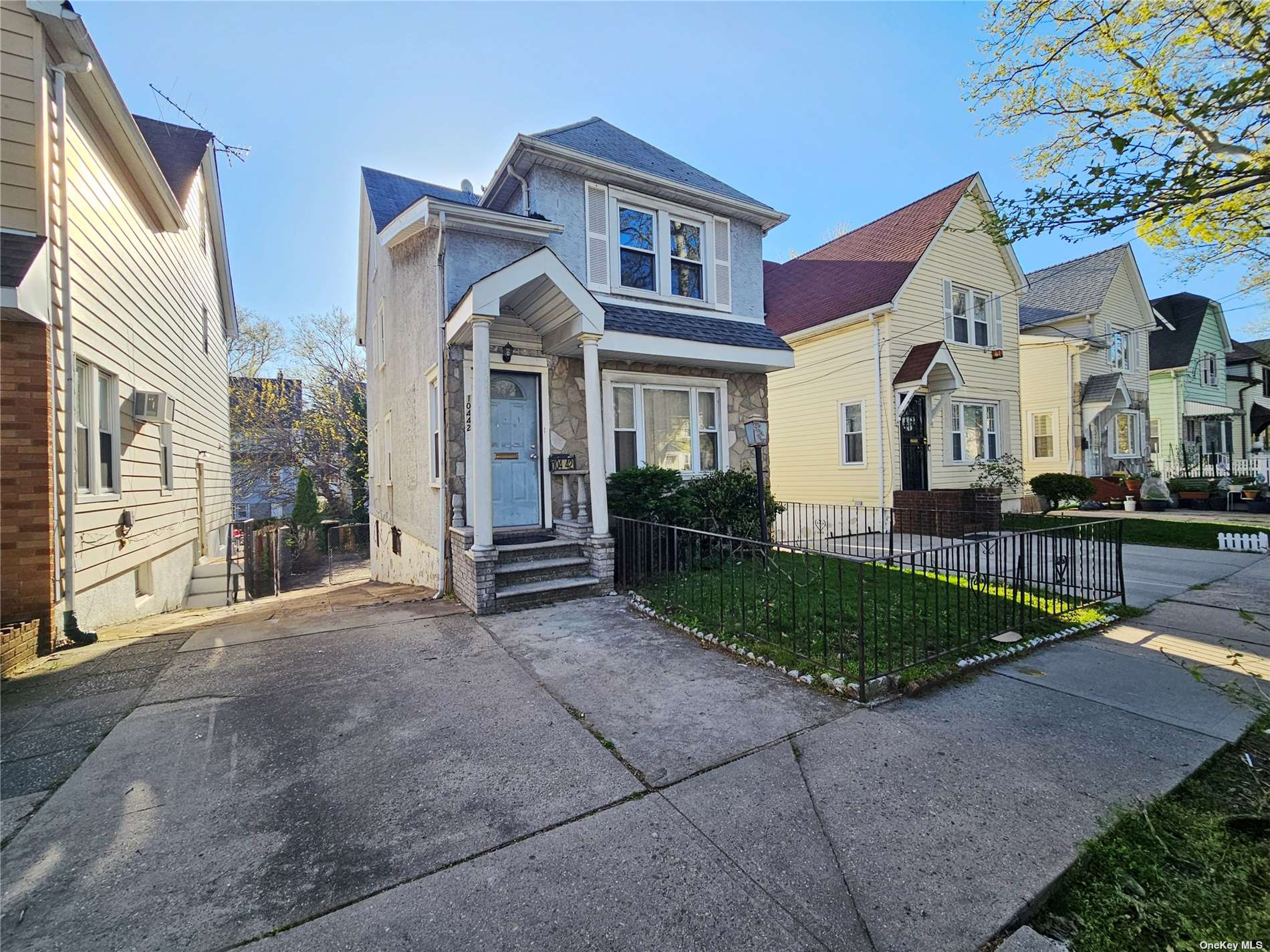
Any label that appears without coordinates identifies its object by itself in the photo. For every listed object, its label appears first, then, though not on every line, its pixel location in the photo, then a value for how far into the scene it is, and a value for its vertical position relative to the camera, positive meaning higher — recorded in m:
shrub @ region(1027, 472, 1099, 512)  15.34 -0.49
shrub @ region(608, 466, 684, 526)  7.30 -0.16
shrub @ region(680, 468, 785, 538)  7.94 -0.33
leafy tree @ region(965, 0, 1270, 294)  4.65 +3.81
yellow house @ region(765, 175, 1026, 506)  12.32 +2.79
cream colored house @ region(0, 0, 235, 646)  4.65 +1.72
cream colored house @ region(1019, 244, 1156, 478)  17.12 +3.50
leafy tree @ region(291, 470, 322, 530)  21.23 -0.49
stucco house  6.52 +1.95
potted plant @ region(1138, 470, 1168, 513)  15.08 -0.78
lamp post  7.41 +0.60
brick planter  11.09 -0.80
